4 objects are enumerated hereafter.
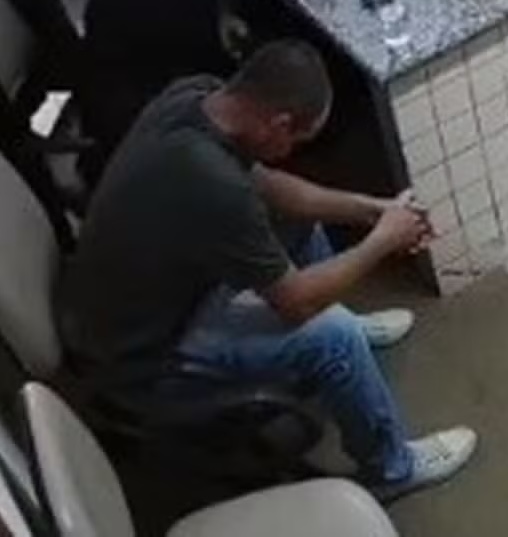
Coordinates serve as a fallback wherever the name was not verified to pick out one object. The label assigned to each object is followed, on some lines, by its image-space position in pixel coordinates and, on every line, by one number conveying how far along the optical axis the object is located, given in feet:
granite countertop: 9.13
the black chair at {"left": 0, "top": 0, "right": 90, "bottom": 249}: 9.94
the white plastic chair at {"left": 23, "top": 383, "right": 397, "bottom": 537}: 6.59
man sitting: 7.88
